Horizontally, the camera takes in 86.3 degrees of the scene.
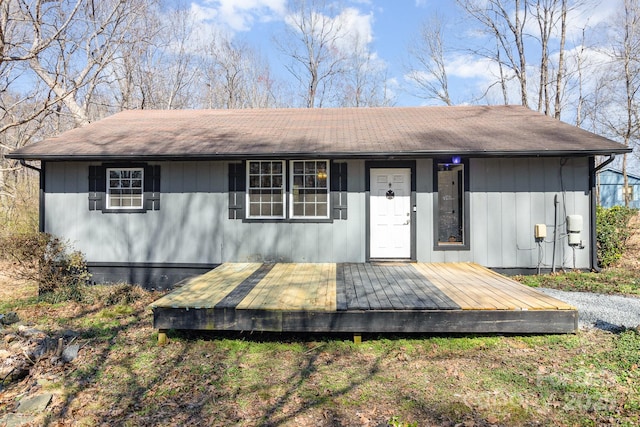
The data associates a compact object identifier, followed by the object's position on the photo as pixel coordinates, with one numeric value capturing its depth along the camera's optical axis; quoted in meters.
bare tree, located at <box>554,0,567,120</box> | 14.41
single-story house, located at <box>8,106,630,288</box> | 6.24
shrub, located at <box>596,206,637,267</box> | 6.88
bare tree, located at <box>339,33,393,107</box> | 21.41
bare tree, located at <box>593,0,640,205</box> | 14.69
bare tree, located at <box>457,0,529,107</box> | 15.37
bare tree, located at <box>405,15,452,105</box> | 18.23
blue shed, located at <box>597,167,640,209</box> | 23.17
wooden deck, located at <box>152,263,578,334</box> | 3.77
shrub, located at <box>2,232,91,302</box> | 5.51
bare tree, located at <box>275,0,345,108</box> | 20.12
